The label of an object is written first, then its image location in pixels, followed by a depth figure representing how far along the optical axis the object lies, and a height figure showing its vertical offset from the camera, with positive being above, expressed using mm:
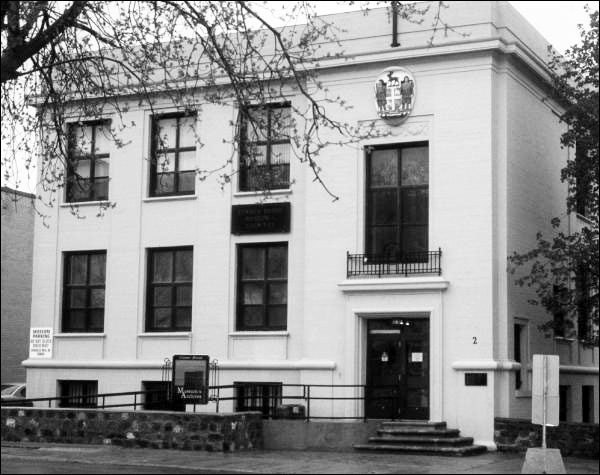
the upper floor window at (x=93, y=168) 29406 +5316
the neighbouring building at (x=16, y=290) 45031 +3247
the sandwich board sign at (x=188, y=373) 26062 -11
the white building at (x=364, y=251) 24516 +2893
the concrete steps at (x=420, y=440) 22672 -1320
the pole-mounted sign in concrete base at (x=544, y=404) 18641 -442
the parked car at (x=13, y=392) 34638 -685
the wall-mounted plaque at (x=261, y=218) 26812 +3707
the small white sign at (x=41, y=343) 29359 +710
